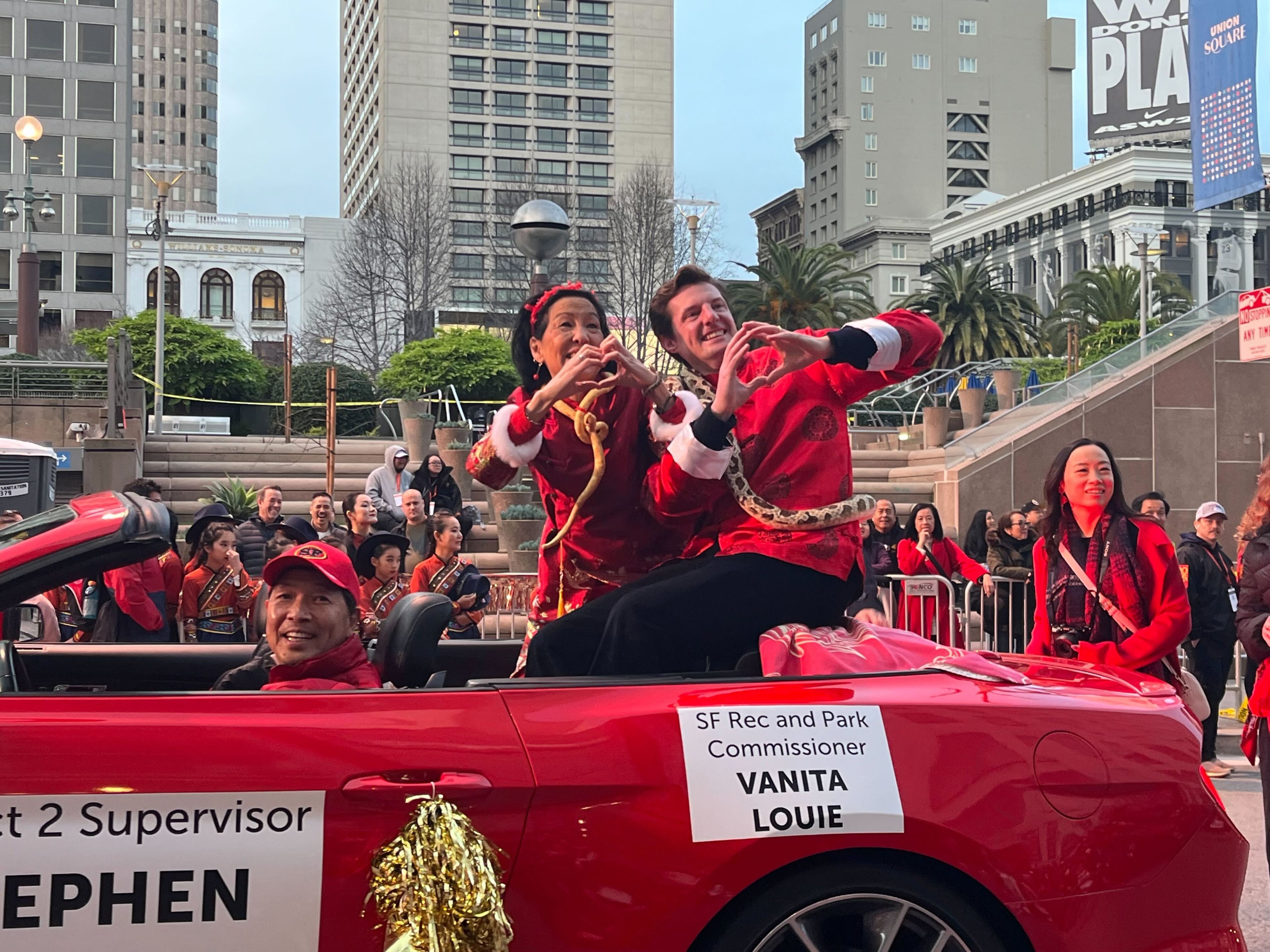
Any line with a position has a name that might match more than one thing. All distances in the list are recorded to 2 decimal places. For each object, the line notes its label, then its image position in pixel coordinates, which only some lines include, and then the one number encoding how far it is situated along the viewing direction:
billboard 80.94
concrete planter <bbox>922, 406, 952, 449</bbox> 21.42
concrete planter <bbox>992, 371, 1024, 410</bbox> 25.38
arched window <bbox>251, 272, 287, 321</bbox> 86.44
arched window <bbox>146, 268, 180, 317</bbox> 82.94
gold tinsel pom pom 2.68
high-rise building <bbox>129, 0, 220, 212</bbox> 132.12
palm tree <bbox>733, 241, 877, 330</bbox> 41.22
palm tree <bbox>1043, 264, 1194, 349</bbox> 49.69
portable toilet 15.01
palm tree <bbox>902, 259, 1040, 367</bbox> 46.53
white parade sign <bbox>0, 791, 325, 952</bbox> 2.60
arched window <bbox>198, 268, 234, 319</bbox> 86.06
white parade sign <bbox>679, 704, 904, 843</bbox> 2.85
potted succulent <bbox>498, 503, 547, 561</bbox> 14.32
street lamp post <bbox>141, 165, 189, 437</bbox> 29.22
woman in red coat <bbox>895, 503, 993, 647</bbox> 9.70
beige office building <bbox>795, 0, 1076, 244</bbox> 112.56
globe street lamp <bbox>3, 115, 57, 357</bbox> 25.00
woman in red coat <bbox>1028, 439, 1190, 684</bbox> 5.07
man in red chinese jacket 3.53
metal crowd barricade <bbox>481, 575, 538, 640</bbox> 8.52
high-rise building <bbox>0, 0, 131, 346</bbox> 66.12
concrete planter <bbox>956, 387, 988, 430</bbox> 23.50
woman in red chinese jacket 3.87
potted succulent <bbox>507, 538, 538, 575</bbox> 13.92
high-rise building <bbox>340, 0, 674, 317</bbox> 107.06
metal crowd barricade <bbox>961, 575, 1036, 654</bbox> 10.24
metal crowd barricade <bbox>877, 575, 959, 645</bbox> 9.62
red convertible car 2.66
